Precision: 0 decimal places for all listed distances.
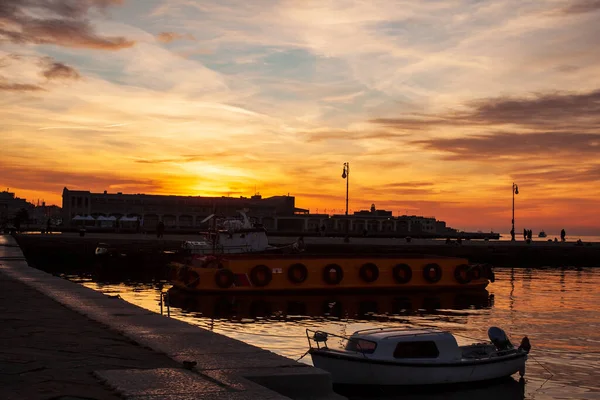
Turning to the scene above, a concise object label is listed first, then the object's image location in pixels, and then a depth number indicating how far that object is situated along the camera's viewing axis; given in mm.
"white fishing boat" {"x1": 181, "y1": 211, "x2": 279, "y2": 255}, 56228
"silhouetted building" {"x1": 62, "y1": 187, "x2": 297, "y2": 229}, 191412
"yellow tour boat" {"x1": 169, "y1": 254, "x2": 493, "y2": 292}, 45594
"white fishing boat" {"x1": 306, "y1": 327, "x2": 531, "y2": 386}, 20266
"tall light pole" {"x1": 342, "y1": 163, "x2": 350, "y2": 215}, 104062
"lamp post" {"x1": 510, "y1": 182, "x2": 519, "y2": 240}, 128875
